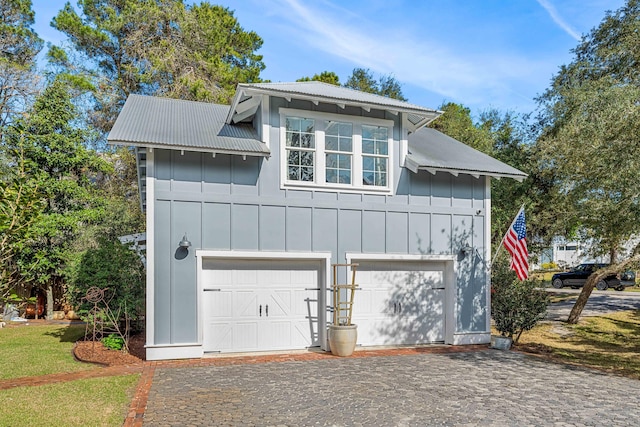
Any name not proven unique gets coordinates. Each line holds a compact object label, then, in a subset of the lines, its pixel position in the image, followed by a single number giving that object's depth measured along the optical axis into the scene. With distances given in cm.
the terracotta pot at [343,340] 977
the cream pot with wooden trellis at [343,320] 979
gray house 939
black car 2709
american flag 1123
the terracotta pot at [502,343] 1080
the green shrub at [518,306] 1143
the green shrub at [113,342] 1017
